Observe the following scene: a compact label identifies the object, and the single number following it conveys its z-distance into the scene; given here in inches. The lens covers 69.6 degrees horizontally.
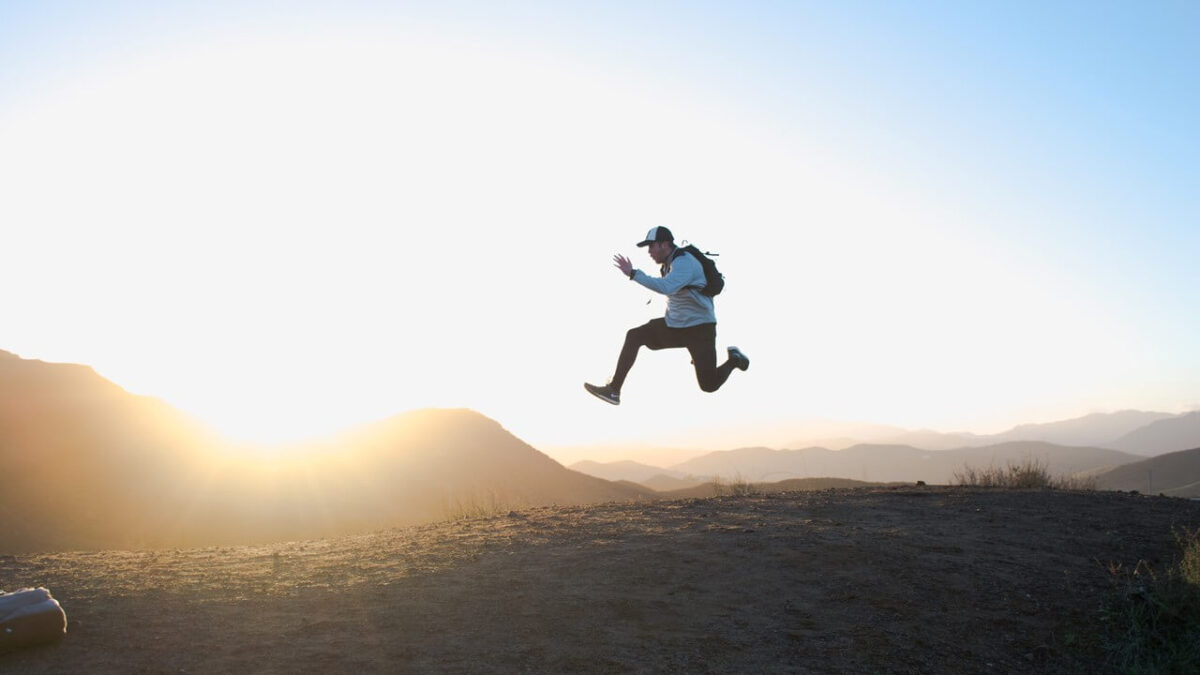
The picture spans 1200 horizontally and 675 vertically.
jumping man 334.3
